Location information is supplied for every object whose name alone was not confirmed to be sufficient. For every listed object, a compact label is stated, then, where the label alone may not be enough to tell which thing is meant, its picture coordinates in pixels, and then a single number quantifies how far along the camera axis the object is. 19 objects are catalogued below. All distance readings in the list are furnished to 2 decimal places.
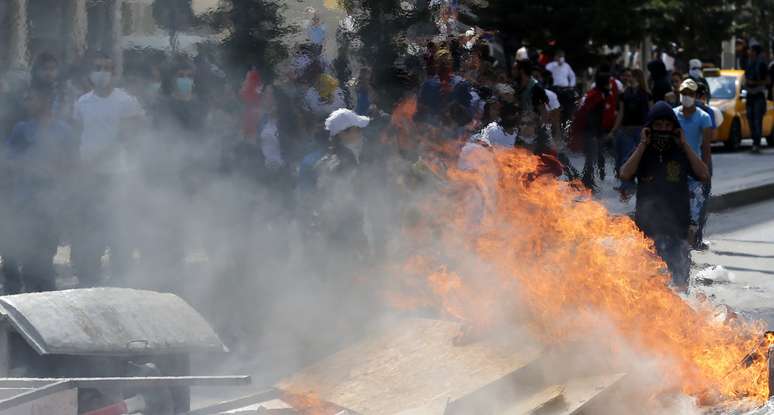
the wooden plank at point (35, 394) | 9.89
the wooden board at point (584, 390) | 12.50
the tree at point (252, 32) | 18.28
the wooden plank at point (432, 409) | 12.10
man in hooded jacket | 18.30
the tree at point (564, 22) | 41.44
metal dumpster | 11.08
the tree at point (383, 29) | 18.84
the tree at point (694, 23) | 45.84
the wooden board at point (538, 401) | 12.56
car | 47.59
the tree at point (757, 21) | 63.62
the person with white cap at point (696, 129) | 22.39
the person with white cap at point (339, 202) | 18.50
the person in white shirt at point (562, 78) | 36.51
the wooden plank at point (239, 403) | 11.48
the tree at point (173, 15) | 17.37
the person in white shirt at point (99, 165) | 19.22
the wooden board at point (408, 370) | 13.41
